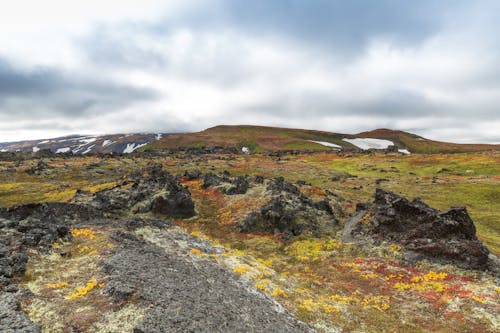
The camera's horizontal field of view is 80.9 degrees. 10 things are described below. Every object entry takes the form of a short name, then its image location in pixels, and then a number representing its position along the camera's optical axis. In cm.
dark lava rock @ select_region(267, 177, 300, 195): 4792
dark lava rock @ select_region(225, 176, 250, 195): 5259
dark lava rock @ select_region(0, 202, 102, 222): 3145
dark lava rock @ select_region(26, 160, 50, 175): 10633
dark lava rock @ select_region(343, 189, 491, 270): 2614
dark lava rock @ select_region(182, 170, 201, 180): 7014
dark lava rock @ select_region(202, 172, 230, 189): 6019
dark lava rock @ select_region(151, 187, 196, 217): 4319
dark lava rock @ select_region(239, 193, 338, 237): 3841
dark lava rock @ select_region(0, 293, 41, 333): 1243
